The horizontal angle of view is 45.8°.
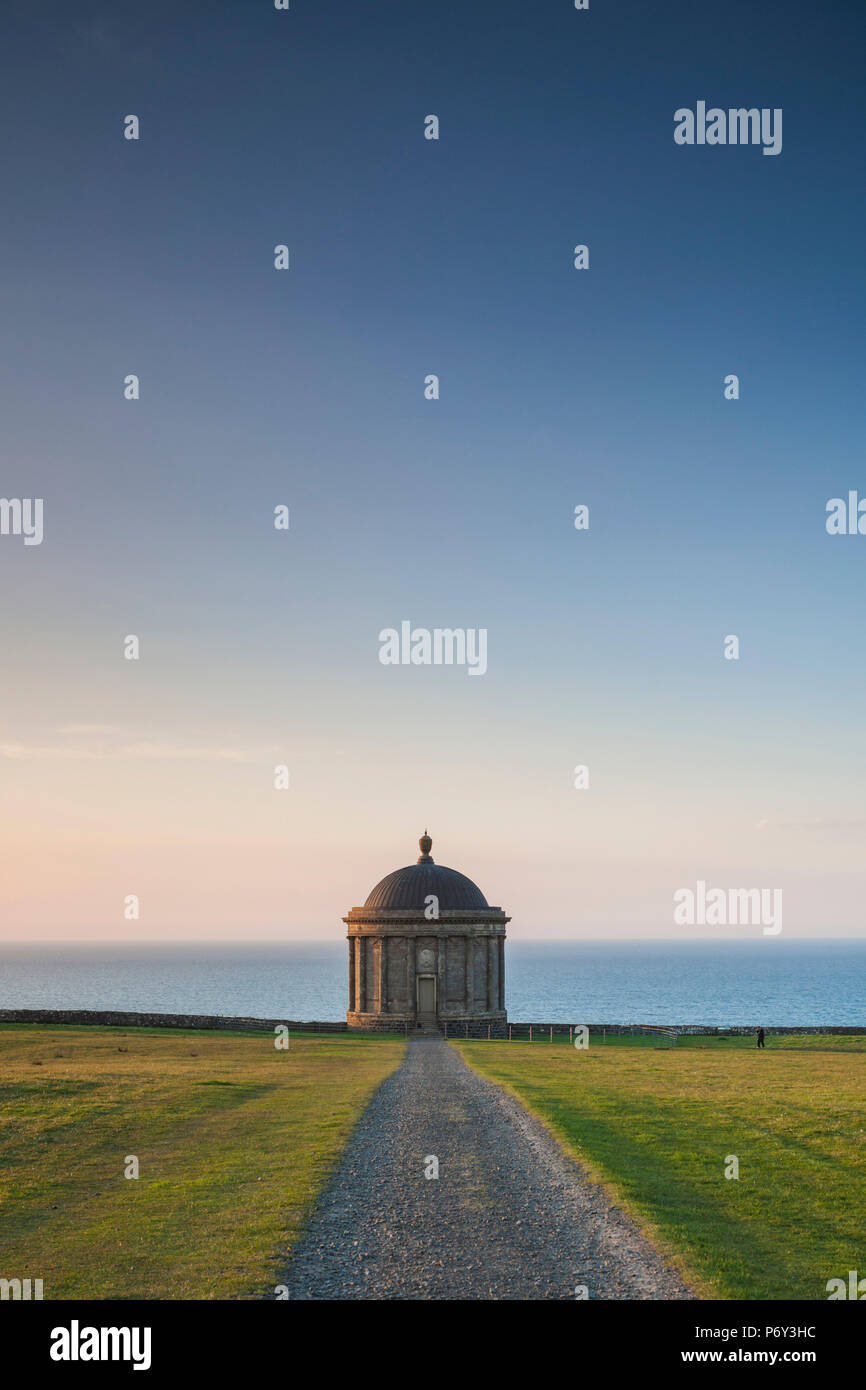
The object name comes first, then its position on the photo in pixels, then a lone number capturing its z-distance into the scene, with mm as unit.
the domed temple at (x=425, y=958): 68812
